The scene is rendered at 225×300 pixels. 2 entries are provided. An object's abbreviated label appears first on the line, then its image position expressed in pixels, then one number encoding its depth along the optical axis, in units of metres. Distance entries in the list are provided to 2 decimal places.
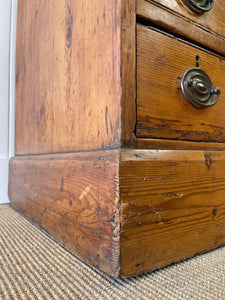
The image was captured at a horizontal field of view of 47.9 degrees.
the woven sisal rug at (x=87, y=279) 0.41
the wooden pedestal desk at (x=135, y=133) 0.46
